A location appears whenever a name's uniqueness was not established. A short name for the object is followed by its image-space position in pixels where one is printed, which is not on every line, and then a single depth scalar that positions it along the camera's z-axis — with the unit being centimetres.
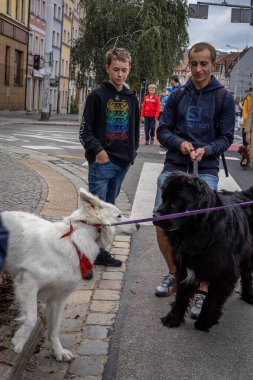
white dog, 339
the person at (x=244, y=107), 1524
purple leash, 372
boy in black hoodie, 525
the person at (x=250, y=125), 566
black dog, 383
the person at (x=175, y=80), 1769
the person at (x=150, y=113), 2047
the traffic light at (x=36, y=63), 3268
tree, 3459
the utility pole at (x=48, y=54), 3453
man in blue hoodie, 456
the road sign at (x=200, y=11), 2673
